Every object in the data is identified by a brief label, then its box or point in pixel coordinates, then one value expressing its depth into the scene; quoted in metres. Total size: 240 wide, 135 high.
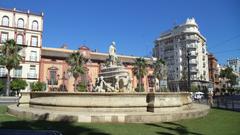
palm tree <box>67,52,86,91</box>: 37.09
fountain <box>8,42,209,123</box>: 7.45
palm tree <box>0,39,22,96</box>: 32.94
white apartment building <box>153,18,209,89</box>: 57.84
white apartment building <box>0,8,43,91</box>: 38.52
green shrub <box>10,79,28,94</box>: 35.78
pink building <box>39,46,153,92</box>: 41.40
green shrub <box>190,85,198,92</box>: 49.71
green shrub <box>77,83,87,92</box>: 38.87
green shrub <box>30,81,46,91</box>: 37.08
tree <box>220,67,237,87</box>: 70.78
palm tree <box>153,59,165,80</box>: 43.83
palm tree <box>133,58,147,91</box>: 44.23
